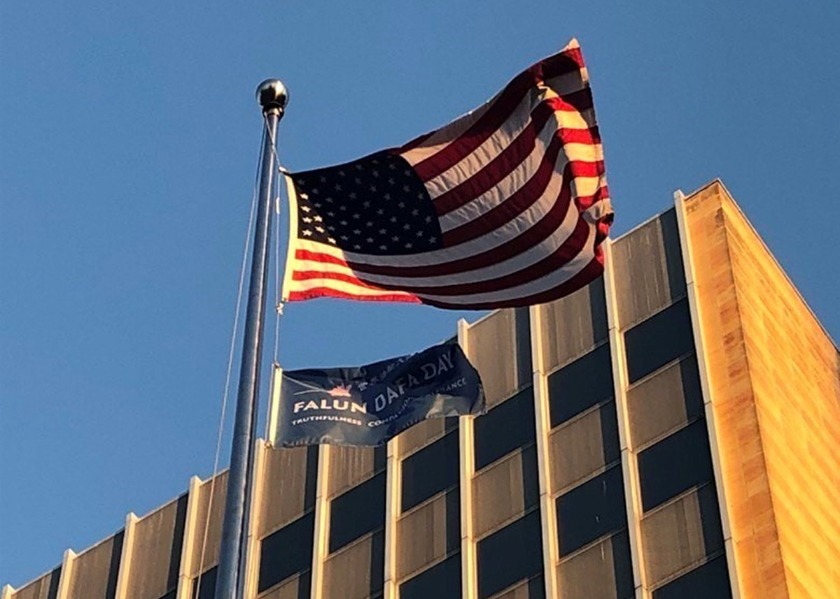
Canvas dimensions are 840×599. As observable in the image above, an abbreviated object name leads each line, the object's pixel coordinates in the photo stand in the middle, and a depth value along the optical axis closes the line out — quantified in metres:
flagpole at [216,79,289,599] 14.34
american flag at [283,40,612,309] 19.25
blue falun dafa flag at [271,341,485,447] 18.58
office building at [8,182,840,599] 27.53
